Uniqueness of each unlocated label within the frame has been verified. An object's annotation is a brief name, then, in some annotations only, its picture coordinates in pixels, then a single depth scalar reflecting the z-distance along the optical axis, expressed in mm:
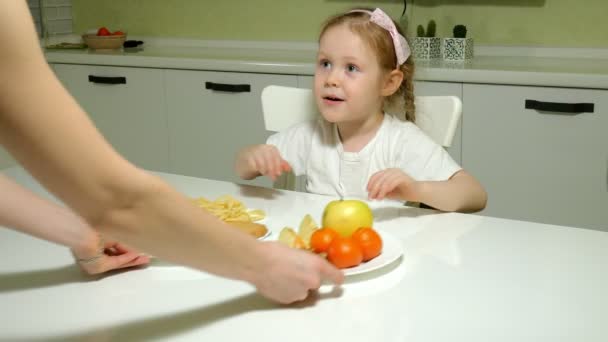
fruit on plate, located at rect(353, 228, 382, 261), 1212
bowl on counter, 3658
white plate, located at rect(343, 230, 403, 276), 1164
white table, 1009
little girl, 1747
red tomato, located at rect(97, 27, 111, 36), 3696
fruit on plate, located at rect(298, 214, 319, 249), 1312
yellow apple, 1318
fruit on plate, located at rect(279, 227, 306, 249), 1260
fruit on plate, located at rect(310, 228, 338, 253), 1220
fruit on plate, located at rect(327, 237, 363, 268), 1177
